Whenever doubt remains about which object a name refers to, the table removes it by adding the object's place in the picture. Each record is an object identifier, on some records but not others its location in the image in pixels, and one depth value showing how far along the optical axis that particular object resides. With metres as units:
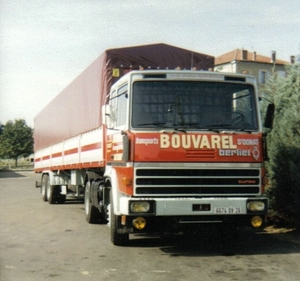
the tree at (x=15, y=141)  91.56
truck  7.88
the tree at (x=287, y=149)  9.81
